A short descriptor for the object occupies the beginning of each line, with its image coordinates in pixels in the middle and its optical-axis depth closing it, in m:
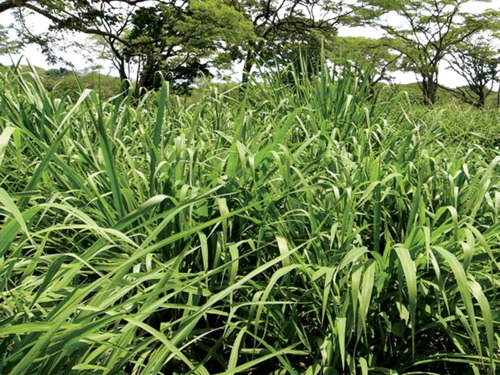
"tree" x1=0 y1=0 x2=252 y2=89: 12.91
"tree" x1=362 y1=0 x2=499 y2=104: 19.81
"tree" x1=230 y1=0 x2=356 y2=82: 17.62
